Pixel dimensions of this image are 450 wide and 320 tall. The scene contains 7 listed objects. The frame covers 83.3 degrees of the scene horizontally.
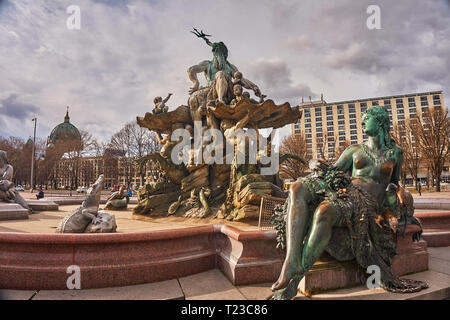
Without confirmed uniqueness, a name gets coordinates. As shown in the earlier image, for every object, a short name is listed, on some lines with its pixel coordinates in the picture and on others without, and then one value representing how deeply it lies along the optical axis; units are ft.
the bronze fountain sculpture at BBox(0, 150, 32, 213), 25.54
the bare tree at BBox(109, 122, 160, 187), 112.27
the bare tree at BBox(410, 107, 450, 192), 89.35
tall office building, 279.47
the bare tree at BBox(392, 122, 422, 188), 103.65
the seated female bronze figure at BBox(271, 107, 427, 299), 8.35
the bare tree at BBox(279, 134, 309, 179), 93.50
